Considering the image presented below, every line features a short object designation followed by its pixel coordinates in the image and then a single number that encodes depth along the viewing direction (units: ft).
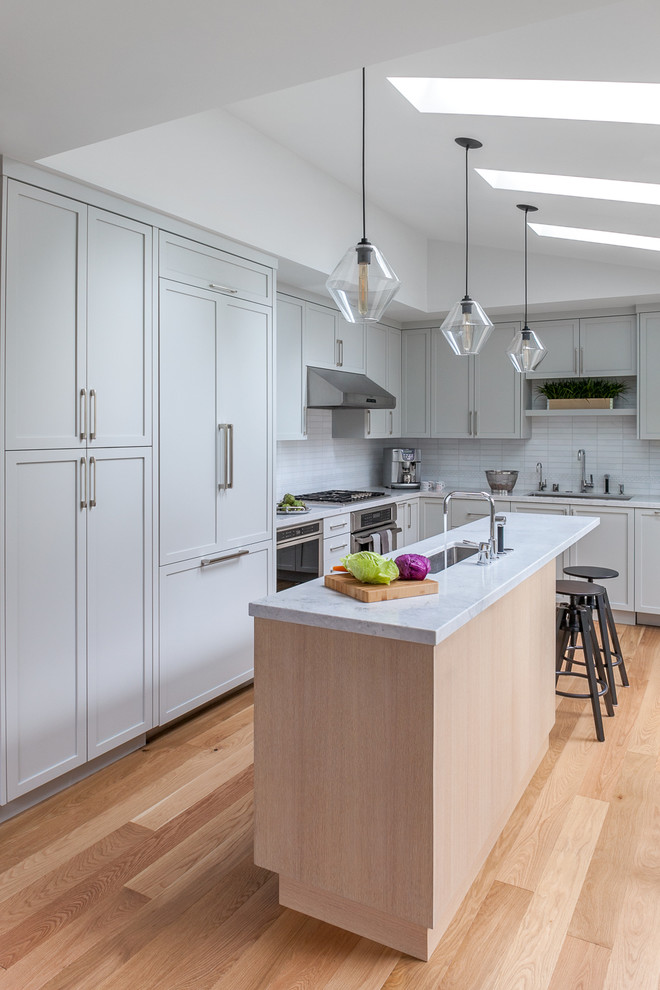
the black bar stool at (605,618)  12.74
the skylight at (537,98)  8.41
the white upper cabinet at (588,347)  18.56
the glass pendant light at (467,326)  10.44
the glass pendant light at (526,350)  13.02
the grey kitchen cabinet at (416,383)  21.18
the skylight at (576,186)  11.39
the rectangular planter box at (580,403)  18.85
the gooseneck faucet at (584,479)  19.98
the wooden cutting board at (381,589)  7.07
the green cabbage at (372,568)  7.32
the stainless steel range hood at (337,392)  15.97
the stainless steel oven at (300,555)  14.58
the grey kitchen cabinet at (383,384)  19.20
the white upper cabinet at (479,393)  20.02
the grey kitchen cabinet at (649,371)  18.04
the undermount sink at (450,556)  9.80
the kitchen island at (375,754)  6.30
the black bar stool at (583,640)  11.39
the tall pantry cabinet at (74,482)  8.66
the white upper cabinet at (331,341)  16.29
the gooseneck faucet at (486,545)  9.11
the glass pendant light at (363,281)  7.19
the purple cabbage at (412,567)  7.55
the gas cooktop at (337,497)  17.17
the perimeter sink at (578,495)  18.72
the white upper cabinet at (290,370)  15.17
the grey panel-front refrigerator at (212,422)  11.00
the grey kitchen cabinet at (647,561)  17.51
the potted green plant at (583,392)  18.94
